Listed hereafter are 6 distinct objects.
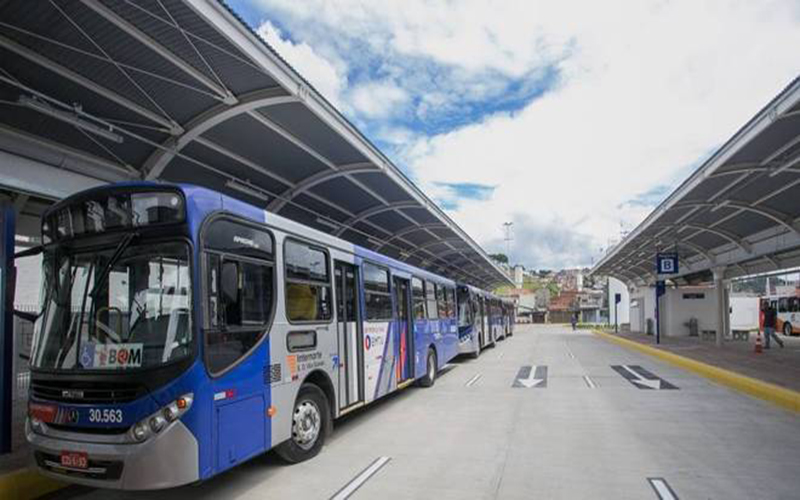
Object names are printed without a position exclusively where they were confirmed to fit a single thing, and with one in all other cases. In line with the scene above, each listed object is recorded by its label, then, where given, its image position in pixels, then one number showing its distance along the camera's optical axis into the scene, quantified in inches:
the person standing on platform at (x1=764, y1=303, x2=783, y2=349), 952.7
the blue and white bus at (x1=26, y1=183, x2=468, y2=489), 192.7
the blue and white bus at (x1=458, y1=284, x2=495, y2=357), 784.0
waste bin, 1379.2
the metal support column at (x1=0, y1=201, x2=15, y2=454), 268.1
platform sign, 991.6
